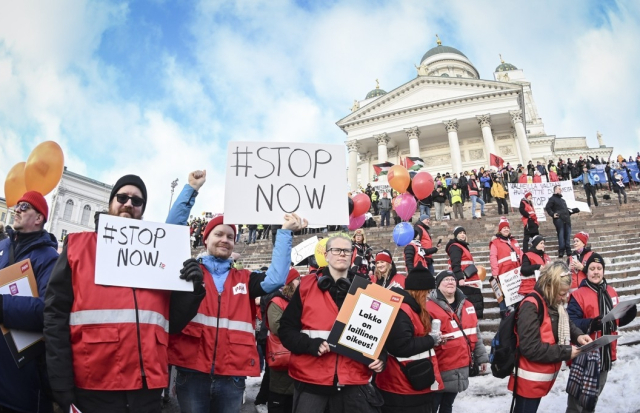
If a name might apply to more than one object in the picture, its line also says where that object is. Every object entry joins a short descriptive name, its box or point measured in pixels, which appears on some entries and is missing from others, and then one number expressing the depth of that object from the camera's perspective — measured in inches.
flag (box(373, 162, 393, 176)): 870.3
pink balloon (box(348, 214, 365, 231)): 300.6
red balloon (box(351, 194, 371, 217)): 294.2
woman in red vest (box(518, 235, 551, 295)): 229.3
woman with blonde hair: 118.1
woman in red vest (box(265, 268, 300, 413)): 143.9
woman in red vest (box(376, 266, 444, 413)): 106.3
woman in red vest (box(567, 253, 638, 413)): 138.1
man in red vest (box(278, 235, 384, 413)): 98.0
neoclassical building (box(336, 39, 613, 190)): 1444.4
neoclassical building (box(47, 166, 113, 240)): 1803.6
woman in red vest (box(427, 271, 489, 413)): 134.2
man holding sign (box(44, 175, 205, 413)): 78.7
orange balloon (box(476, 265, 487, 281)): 270.6
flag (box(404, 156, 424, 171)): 832.3
